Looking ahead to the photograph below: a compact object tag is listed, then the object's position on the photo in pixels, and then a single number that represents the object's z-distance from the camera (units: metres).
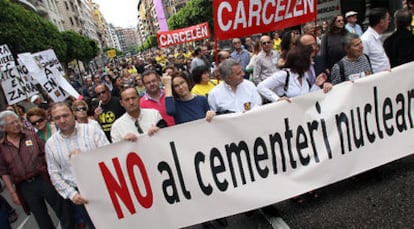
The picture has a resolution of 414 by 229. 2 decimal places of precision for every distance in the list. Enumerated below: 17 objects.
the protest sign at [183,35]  12.51
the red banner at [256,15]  3.72
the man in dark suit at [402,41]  3.79
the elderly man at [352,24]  6.29
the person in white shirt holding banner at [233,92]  3.22
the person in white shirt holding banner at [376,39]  3.69
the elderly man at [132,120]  2.98
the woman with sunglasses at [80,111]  4.23
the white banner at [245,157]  2.83
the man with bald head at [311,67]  3.52
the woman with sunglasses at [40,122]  3.83
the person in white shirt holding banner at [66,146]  2.82
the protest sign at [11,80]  5.91
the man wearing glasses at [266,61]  5.16
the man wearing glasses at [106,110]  4.74
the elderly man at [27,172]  3.28
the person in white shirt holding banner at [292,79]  3.25
